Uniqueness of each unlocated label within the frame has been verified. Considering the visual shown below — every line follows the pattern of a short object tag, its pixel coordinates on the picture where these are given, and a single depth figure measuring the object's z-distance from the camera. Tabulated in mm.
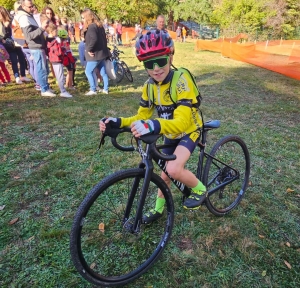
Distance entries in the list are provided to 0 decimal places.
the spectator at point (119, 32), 24969
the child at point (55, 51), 6711
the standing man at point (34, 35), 6148
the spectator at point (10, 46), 7402
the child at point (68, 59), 7039
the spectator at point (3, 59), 7184
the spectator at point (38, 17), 7535
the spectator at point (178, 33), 31169
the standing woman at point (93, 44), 6727
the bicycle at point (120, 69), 9242
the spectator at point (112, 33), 23878
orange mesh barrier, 11818
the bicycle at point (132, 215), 1922
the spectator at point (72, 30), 22419
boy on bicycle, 1952
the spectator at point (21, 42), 7398
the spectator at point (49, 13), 7449
